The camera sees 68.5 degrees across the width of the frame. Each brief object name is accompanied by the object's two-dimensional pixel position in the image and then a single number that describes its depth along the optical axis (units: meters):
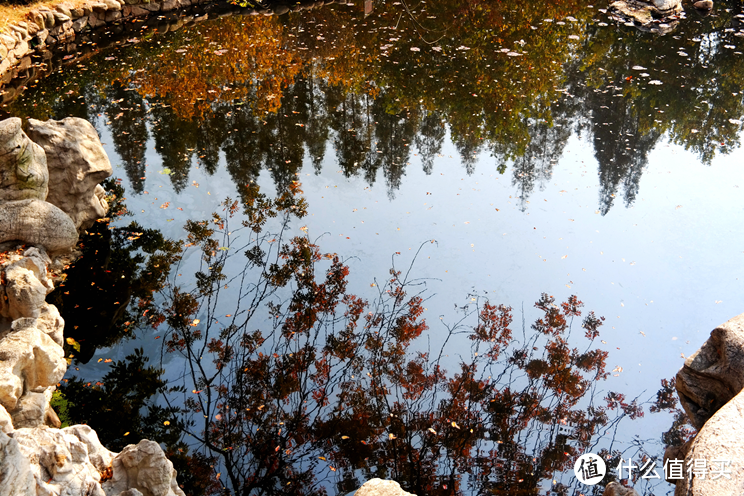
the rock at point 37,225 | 5.47
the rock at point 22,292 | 4.51
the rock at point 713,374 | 4.11
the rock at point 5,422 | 3.05
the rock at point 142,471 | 3.44
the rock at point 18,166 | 5.53
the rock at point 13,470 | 2.50
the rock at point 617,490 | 3.86
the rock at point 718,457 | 3.17
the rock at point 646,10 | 14.27
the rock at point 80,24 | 13.25
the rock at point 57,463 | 3.00
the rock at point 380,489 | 3.55
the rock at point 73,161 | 6.31
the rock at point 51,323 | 4.66
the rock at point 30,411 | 3.75
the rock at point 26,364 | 3.61
